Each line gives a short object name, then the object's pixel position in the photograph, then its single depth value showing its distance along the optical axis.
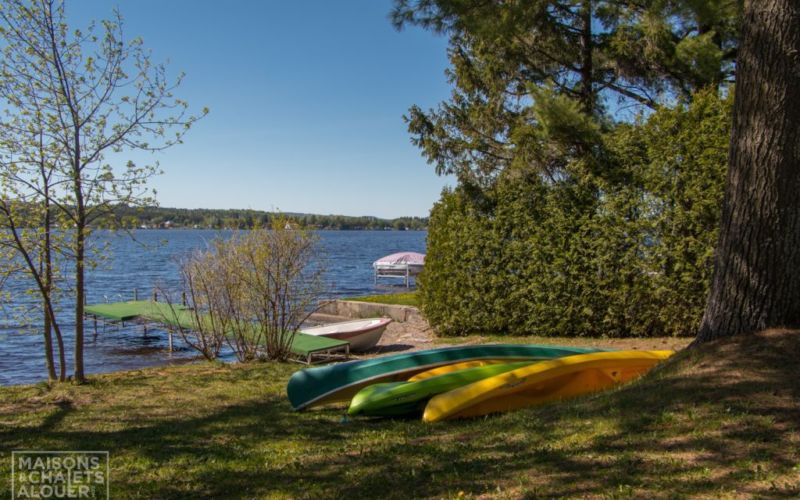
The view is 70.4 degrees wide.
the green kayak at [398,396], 5.72
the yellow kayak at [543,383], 5.41
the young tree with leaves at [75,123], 7.78
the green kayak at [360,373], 6.48
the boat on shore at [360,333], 14.78
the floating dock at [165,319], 12.95
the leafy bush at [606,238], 9.63
